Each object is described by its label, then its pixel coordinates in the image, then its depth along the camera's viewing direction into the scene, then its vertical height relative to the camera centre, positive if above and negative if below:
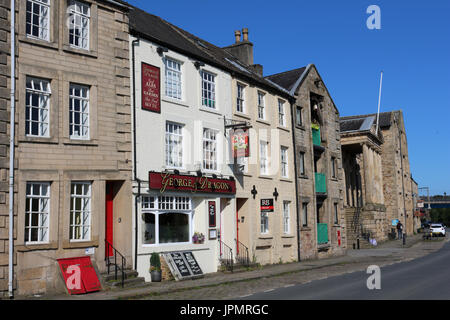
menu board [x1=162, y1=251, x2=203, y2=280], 18.16 -2.28
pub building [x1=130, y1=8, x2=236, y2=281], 17.88 +2.11
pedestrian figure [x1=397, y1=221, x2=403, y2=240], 46.06 -2.89
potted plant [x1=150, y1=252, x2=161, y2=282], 17.44 -2.23
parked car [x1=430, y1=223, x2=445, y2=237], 55.22 -3.60
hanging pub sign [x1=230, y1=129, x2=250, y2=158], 21.45 +2.59
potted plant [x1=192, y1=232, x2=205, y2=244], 20.06 -1.38
